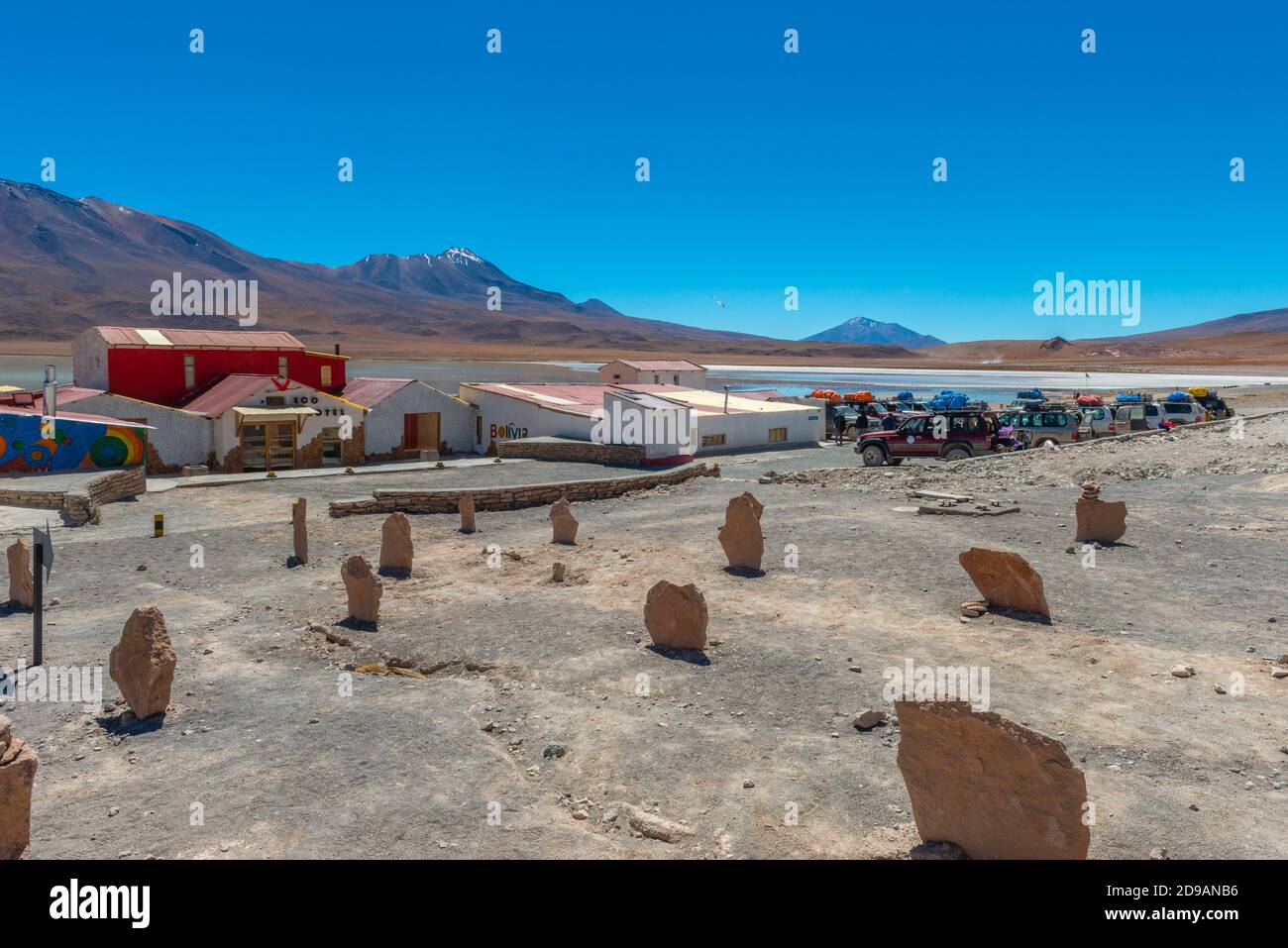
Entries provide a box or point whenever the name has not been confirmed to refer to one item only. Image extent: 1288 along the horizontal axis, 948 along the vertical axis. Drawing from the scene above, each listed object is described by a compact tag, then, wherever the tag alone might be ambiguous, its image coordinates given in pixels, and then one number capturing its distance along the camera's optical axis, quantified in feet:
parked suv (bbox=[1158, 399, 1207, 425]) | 130.62
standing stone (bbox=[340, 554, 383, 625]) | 45.50
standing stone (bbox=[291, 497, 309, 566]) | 61.26
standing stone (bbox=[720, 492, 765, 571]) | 53.78
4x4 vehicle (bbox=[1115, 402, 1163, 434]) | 124.16
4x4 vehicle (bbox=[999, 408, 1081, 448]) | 118.93
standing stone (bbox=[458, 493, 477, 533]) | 72.33
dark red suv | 107.55
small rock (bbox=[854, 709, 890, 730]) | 30.53
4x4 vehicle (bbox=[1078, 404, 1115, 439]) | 124.67
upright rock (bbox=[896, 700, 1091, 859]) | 20.56
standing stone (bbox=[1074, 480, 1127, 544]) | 58.39
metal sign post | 36.22
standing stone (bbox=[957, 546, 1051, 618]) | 43.74
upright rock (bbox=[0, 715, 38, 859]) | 21.18
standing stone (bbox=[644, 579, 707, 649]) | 39.11
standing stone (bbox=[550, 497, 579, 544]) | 65.57
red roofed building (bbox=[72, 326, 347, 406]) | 117.40
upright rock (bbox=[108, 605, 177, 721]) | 31.76
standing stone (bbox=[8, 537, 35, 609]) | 48.24
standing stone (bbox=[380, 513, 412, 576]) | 57.00
